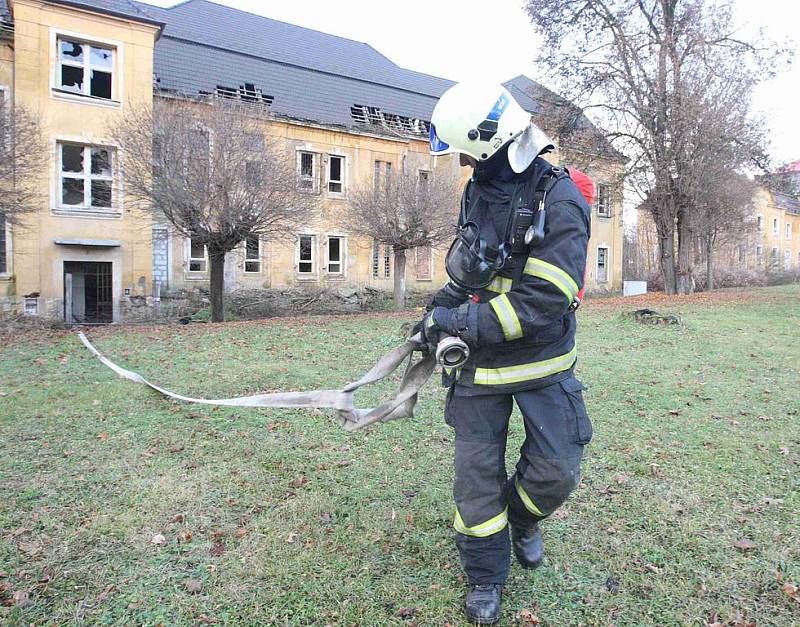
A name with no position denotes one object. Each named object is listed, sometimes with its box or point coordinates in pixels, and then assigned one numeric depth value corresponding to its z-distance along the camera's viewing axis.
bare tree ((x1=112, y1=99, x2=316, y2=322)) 15.42
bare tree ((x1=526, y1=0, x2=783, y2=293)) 21.64
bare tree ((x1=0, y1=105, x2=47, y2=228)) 13.28
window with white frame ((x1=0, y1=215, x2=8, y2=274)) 18.64
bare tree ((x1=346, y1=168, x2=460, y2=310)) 20.28
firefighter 2.42
